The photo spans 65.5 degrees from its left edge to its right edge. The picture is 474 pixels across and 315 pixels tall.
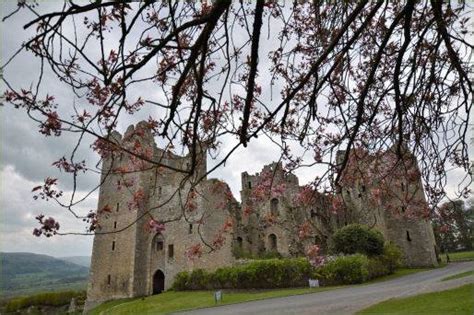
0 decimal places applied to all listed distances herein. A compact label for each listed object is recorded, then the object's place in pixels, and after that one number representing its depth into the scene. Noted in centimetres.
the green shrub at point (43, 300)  3397
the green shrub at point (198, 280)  2458
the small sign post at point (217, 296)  1751
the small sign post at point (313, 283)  1945
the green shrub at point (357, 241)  2477
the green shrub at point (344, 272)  2038
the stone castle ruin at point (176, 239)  2895
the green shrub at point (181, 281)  2611
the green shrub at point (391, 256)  2566
